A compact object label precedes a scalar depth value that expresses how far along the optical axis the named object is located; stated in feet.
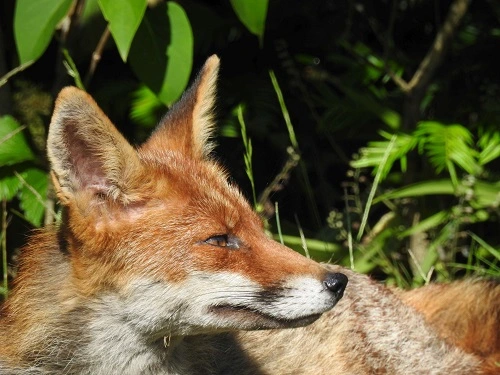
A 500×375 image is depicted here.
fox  26.68
